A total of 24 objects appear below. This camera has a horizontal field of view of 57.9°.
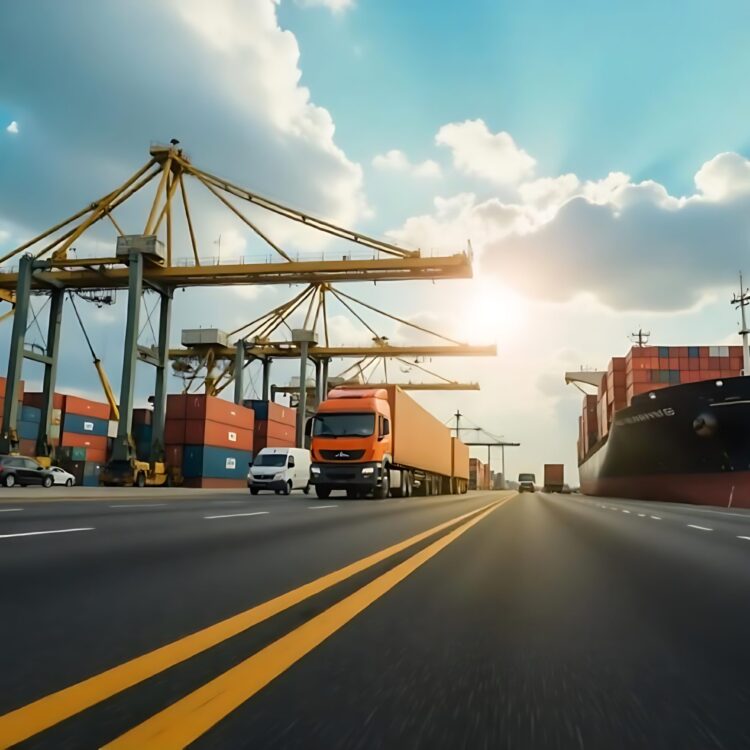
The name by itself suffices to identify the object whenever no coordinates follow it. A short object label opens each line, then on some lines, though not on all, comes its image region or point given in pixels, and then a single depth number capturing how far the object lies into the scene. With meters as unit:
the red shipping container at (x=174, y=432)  41.94
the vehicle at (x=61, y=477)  32.42
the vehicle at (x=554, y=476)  76.06
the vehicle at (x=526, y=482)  73.50
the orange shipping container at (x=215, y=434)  41.84
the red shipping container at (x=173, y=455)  41.62
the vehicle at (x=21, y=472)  27.03
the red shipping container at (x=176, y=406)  42.53
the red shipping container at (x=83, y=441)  42.22
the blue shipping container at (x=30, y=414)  41.84
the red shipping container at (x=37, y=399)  42.69
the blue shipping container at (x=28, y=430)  41.19
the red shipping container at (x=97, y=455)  43.83
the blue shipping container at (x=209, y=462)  41.53
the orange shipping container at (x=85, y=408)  42.97
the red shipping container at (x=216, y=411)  42.22
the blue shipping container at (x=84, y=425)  42.78
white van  30.41
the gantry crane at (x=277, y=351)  53.69
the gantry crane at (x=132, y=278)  36.50
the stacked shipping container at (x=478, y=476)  91.75
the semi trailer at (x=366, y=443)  22.52
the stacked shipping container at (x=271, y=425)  51.69
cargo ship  24.38
